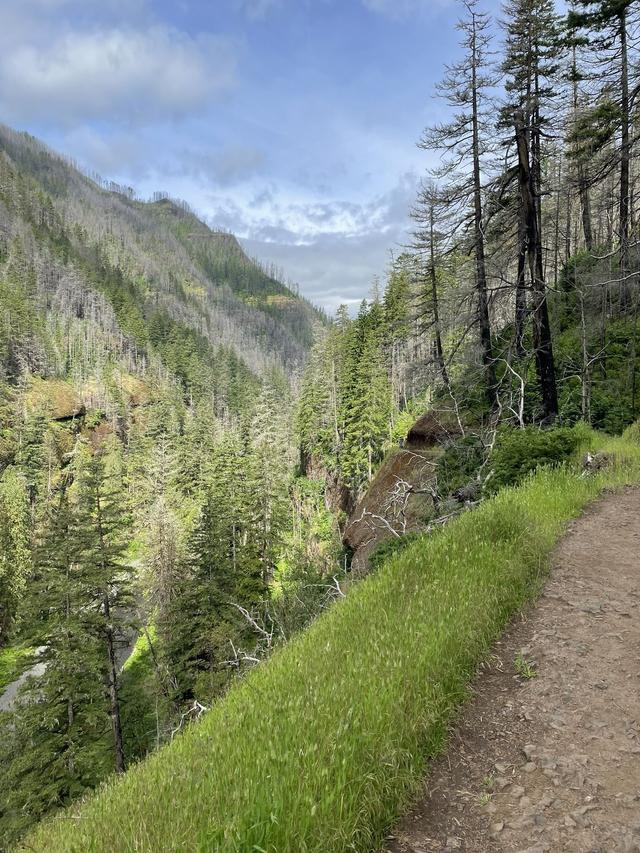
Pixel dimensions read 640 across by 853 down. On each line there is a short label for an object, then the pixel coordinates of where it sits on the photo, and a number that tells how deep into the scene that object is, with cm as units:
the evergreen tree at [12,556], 4253
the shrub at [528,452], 991
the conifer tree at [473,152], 1758
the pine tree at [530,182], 1255
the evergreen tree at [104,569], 2033
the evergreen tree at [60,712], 1769
